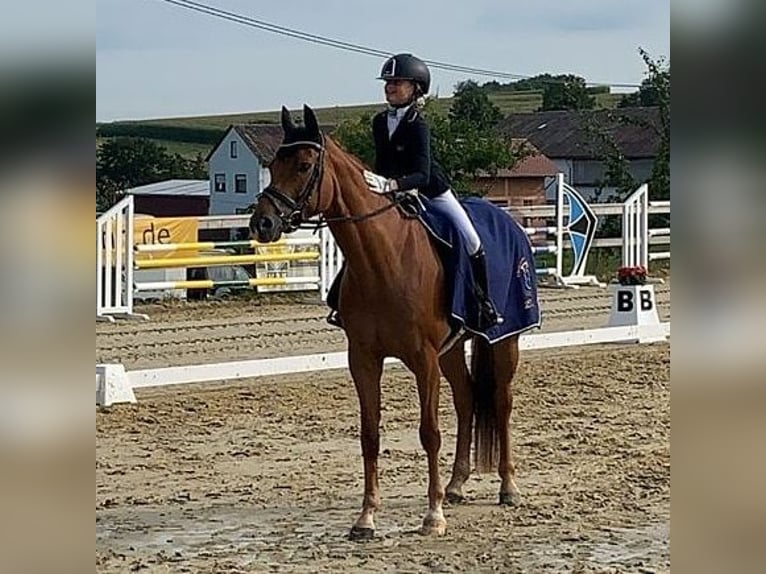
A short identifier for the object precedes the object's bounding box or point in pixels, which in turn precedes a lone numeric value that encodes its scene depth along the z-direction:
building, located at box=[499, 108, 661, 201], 34.59
